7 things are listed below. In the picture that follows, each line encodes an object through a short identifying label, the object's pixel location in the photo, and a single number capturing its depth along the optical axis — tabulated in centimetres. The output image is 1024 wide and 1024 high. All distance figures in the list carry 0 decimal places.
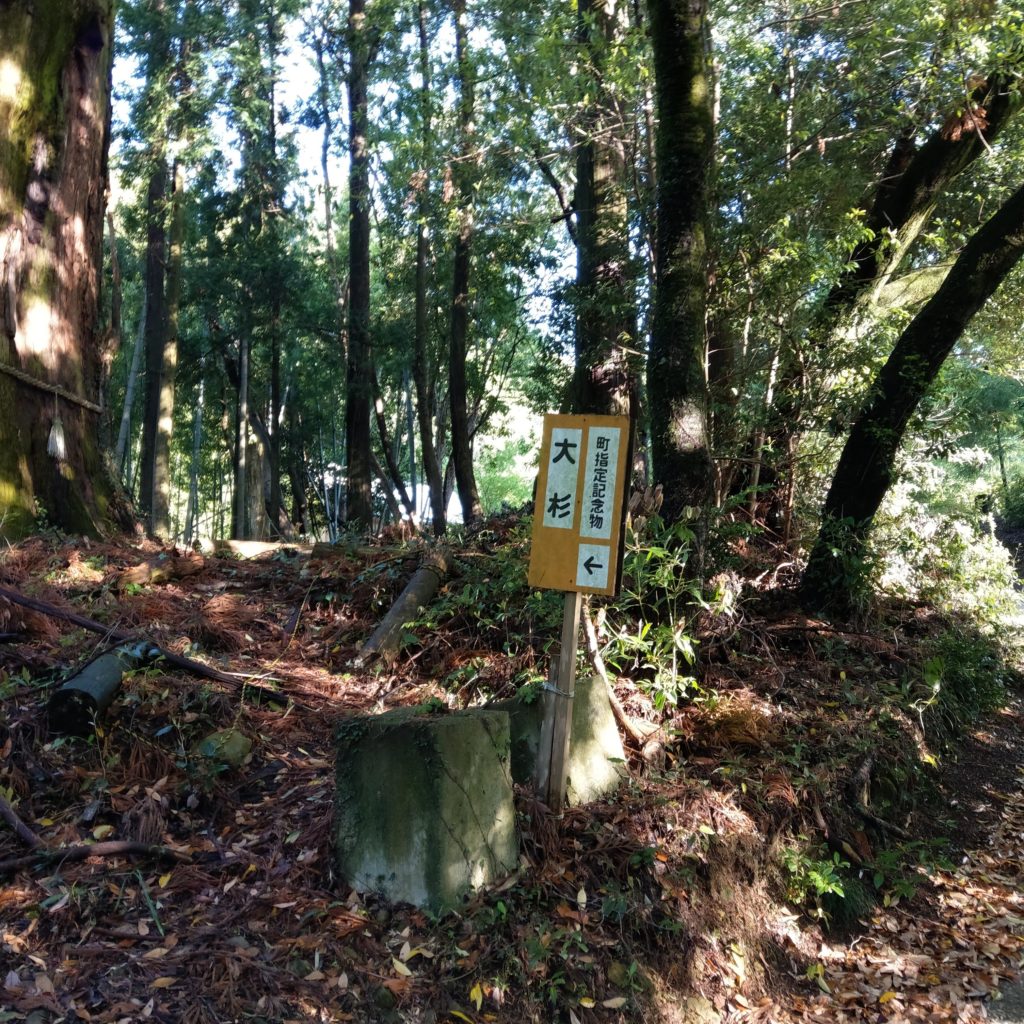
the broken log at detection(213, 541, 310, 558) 874
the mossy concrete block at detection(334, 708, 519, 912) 369
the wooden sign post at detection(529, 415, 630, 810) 420
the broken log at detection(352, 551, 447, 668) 619
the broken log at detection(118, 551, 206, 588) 677
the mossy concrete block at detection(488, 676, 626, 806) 470
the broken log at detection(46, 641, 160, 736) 429
